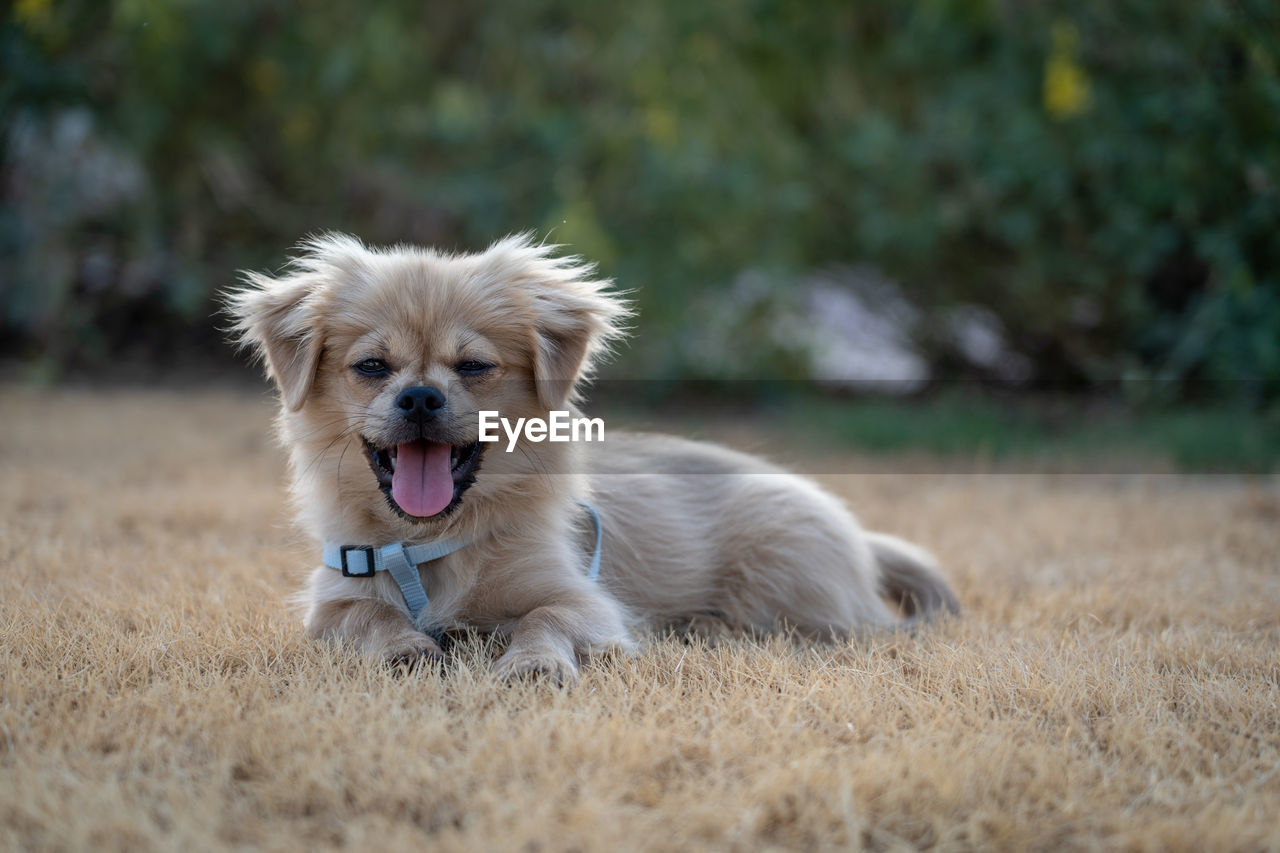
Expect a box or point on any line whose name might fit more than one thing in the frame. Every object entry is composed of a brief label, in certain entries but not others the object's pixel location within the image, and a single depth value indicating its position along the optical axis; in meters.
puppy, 2.80
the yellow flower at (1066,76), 6.66
